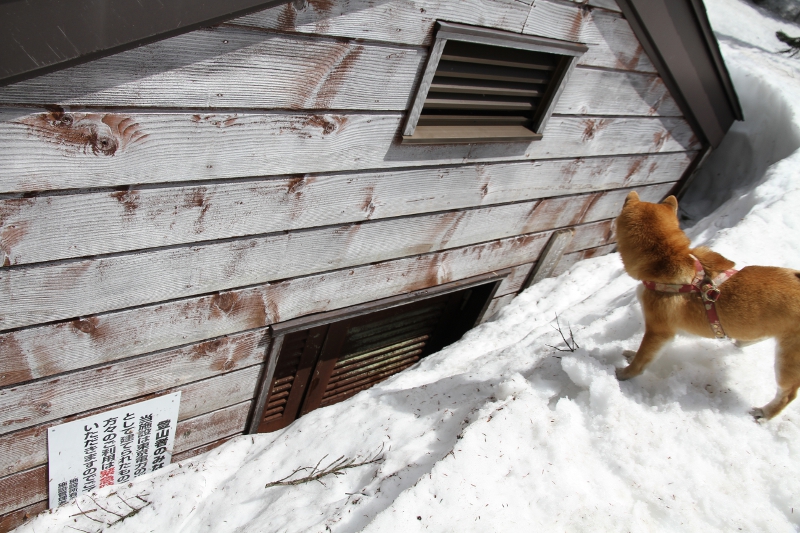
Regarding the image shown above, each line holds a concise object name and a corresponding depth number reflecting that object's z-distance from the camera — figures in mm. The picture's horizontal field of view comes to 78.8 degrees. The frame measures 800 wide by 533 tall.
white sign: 2357
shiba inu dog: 2045
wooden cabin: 1536
